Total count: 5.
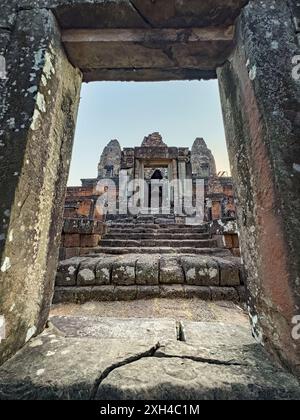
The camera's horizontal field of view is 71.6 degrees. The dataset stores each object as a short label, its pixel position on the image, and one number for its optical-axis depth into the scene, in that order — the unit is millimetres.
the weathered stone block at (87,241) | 4484
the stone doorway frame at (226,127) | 991
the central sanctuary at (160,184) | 8086
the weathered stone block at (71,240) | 4328
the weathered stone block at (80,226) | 4404
